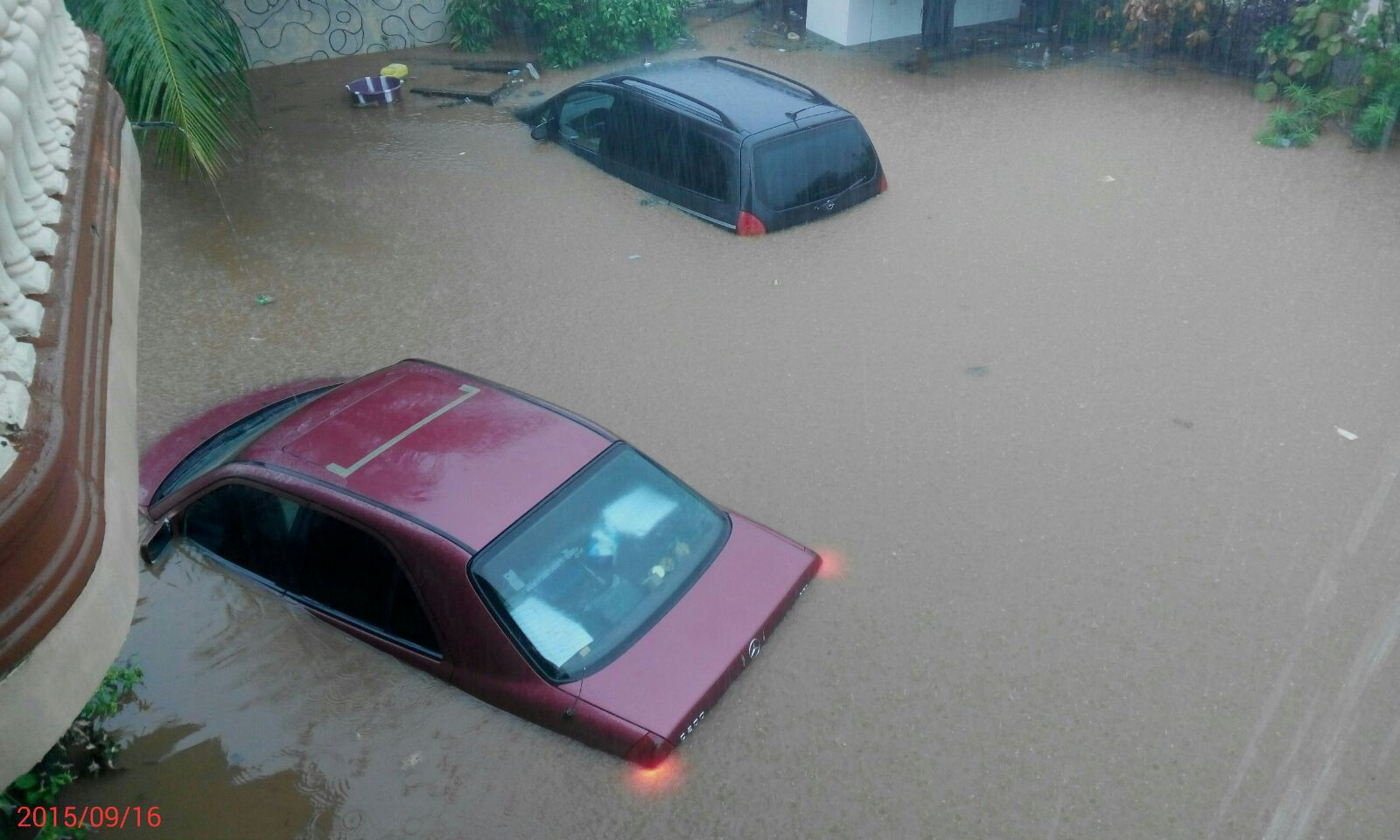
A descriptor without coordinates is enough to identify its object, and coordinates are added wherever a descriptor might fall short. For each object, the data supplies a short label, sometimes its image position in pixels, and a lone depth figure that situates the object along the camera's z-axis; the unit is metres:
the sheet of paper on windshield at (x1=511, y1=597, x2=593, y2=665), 3.82
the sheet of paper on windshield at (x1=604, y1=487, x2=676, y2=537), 4.23
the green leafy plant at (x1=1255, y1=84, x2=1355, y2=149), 10.30
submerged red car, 3.81
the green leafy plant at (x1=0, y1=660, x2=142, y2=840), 3.72
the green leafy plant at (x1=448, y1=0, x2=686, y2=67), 13.02
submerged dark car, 8.16
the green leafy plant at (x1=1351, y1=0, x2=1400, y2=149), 10.06
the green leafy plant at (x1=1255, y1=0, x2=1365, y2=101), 10.62
